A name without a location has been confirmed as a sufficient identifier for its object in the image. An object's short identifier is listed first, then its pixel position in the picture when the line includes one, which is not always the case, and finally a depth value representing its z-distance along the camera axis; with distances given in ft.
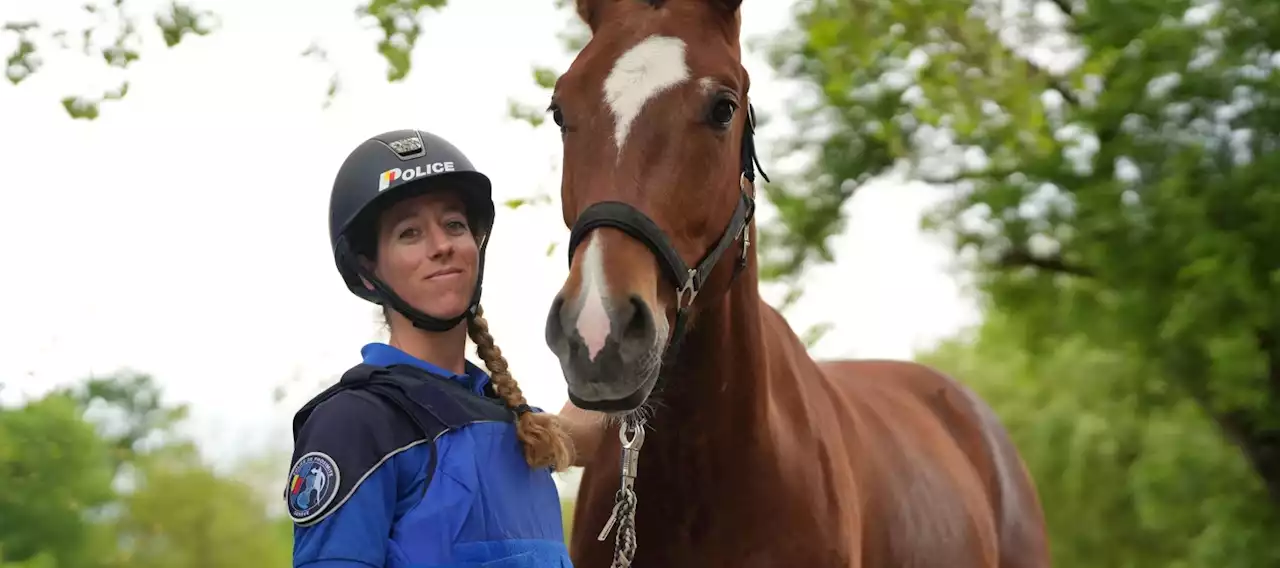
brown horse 7.38
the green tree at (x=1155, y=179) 29.09
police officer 6.59
